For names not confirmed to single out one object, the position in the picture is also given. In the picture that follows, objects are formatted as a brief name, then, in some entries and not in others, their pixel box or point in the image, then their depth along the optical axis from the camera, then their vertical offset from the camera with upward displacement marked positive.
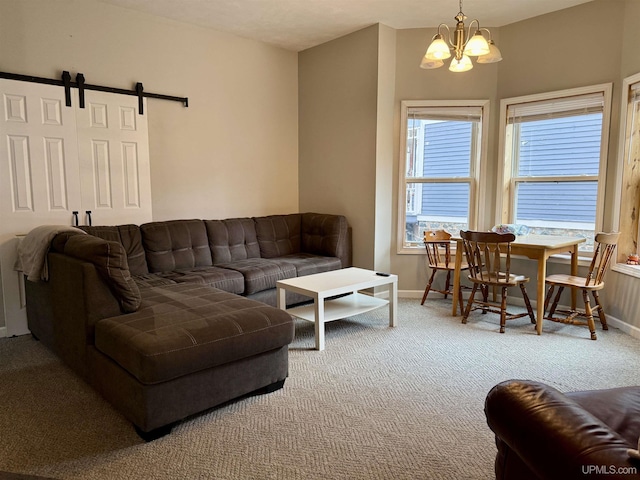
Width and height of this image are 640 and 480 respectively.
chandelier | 2.82 +0.94
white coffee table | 3.19 -0.77
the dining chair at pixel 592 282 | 3.49 -0.72
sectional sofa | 2.05 -0.73
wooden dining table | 3.57 -0.48
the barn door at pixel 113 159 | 3.70 +0.28
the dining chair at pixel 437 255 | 4.41 -0.64
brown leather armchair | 0.99 -0.61
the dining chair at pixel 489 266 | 3.56 -0.62
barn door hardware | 3.37 +0.88
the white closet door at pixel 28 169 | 3.34 +0.18
